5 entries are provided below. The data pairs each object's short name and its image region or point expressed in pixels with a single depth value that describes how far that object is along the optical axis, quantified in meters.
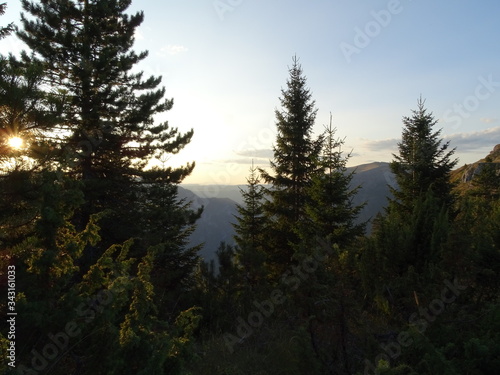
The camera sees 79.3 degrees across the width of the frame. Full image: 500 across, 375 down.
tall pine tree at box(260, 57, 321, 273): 16.66
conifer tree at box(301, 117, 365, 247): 12.91
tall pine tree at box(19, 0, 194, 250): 12.07
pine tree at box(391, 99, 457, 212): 15.44
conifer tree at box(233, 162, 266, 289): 17.48
